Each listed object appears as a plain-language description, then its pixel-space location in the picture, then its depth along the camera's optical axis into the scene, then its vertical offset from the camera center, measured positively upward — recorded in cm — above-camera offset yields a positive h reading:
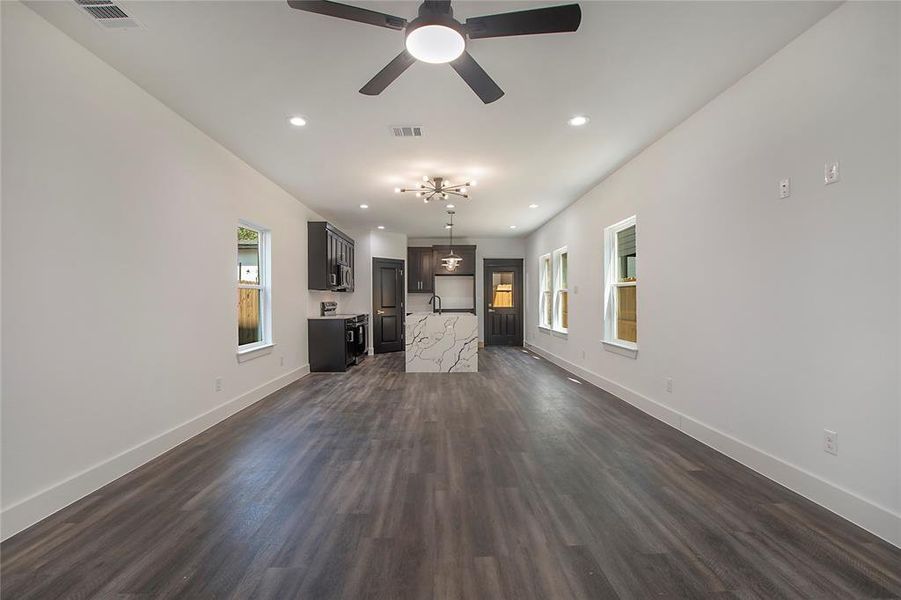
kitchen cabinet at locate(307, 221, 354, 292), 635 +62
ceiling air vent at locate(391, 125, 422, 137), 338 +145
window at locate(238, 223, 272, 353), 465 +5
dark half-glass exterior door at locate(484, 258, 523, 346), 964 -39
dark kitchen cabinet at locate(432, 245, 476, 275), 941 +87
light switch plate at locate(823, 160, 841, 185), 208 +65
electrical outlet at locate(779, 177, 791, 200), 236 +64
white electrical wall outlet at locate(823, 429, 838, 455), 210 -82
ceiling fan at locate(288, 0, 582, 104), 169 +123
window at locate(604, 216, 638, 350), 451 +9
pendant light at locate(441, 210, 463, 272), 819 +68
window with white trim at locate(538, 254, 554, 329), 791 -8
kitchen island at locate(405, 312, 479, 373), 636 -81
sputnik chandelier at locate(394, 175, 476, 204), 483 +134
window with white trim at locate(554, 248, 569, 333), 708 -1
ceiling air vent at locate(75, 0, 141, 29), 199 +149
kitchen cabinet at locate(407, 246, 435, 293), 946 +60
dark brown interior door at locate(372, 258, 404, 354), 841 -28
